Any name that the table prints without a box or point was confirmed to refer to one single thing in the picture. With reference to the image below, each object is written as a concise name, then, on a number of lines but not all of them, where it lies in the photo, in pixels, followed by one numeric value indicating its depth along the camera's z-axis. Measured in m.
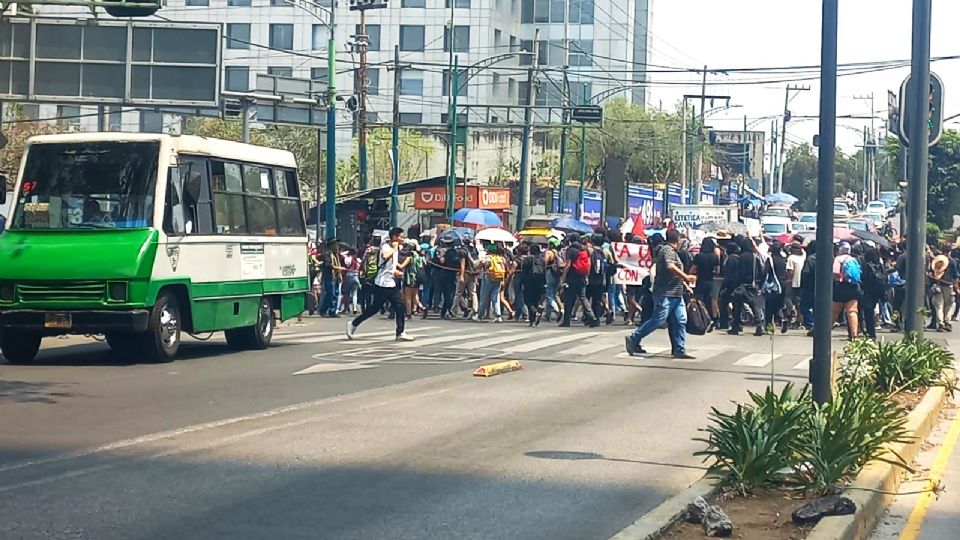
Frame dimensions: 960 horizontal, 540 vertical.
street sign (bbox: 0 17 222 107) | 29.34
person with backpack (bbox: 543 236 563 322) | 27.48
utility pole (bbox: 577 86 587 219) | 62.13
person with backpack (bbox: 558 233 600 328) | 25.89
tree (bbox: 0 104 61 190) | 58.53
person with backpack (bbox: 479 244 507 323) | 28.22
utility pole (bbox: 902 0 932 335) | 15.86
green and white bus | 15.90
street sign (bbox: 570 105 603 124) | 47.03
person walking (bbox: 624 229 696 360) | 18.22
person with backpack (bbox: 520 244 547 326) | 27.58
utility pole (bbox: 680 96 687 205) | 71.12
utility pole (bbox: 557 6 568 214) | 54.53
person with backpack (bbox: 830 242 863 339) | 22.19
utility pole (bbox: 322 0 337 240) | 37.81
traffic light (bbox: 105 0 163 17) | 18.83
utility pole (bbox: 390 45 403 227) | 46.67
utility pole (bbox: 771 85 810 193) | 83.75
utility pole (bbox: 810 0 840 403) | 10.02
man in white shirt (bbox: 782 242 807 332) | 25.89
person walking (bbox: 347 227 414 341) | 20.25
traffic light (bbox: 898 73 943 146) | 16.50
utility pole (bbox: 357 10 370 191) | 43.59
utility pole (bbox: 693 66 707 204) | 75.62
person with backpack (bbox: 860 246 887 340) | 23.92
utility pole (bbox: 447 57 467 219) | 46.67
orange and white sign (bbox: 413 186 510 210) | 58.41
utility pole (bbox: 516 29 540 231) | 49.16
